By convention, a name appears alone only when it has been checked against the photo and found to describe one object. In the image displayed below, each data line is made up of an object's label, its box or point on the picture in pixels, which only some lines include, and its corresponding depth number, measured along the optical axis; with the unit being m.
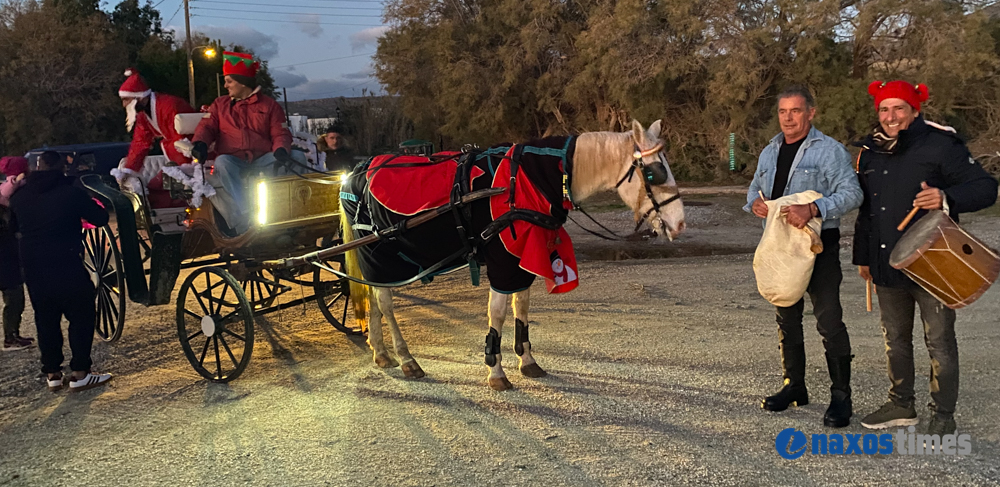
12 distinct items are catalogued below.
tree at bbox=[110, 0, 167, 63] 33.84
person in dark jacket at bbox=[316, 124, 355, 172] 7.01
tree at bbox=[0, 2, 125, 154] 27.25
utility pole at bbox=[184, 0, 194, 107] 26.48
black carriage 5.25
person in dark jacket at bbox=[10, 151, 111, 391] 4.94
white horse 4.35
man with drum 3.32
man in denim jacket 3.58
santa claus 6.04
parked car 10.66
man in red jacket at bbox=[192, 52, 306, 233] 5.68
